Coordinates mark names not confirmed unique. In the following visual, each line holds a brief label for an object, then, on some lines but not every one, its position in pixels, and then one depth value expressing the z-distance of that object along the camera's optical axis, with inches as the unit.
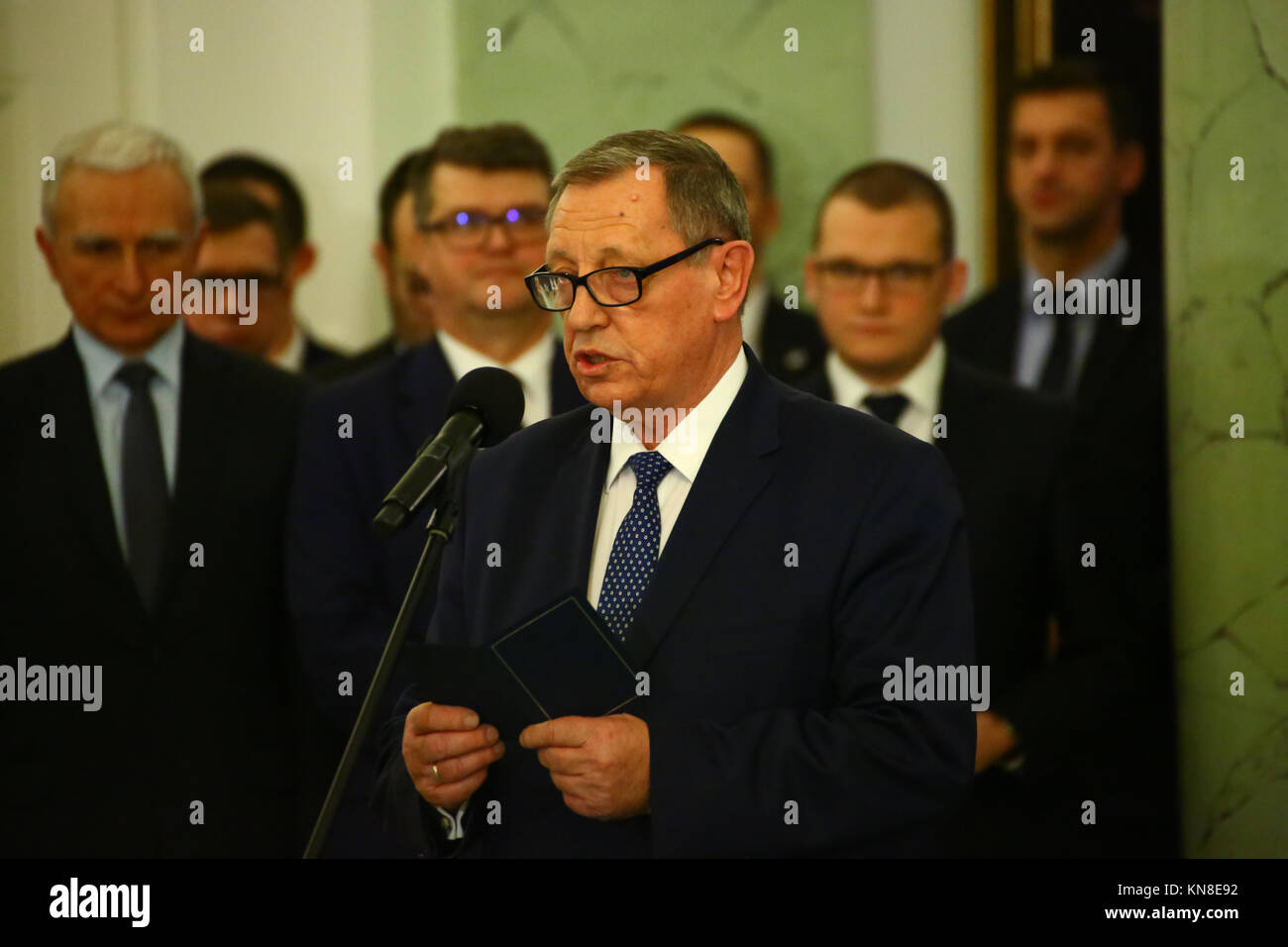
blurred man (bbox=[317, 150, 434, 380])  352.8
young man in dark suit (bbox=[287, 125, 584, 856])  242.7
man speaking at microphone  167.2
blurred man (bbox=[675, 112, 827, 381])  373.1
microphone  157.9
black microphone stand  152.9
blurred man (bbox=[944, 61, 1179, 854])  270.5
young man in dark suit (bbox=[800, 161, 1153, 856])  258.5
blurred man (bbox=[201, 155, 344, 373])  394.0
